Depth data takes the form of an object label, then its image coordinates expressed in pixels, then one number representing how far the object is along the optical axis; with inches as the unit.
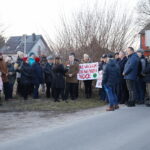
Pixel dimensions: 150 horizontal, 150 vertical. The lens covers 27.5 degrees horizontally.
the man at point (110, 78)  399.5
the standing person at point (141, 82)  446.3
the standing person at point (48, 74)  504.1
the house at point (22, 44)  2688.5
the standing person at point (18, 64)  487.8
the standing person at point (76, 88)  503.0
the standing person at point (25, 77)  487.8
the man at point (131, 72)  418.0
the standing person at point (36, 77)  497.0
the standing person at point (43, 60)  531.7
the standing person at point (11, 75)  493.4
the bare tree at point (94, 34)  583.5
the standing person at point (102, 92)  499.3
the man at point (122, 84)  454.3
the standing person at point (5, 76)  469.1
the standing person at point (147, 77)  432.1
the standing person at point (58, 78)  466.0
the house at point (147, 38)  500.8
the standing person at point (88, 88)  513.1
